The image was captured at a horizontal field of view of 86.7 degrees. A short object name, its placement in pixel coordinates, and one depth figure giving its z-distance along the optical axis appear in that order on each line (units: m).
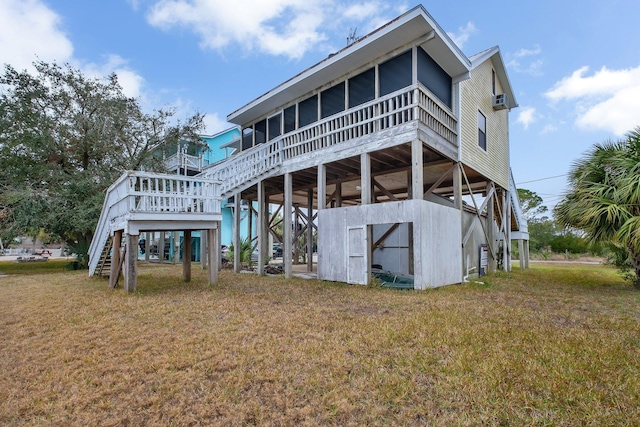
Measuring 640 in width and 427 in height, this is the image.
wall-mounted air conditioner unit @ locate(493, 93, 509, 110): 12.50
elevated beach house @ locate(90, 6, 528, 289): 8.23
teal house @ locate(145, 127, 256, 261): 19.81
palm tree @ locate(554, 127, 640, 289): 7.86
